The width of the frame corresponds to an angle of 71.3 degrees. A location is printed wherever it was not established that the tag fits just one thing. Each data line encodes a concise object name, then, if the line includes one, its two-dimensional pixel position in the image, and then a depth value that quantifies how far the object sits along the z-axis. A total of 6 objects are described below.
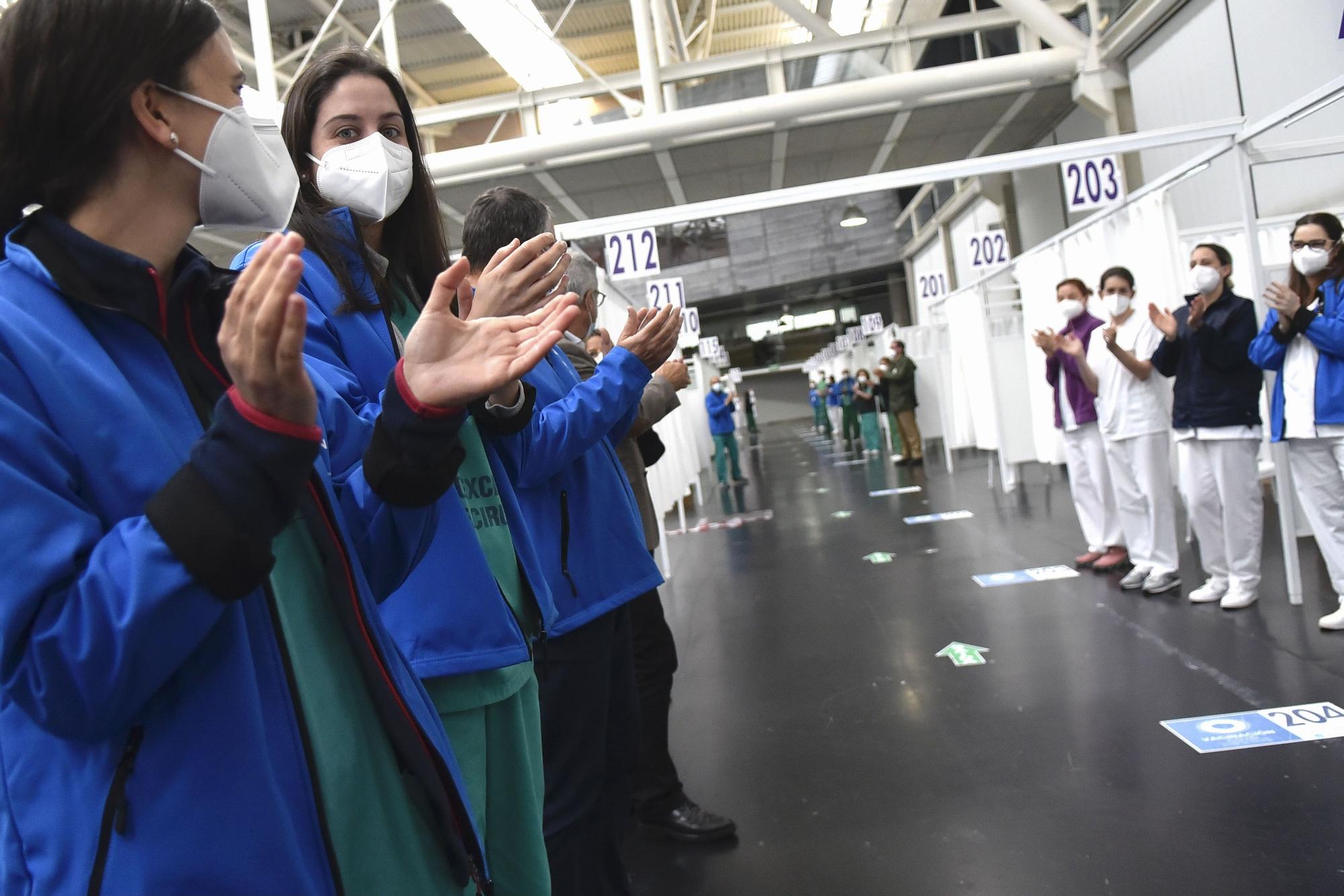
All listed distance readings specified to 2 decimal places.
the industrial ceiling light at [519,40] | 9.34
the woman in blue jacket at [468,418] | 1.30
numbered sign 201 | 18.06
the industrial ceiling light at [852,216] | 16.92
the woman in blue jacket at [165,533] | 0.73
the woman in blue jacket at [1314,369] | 4.18
